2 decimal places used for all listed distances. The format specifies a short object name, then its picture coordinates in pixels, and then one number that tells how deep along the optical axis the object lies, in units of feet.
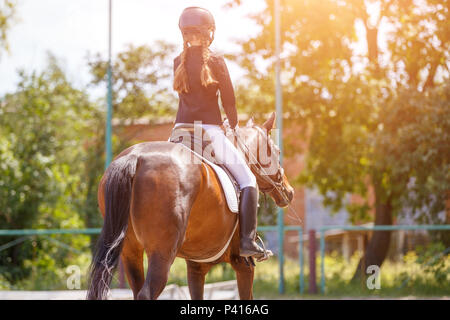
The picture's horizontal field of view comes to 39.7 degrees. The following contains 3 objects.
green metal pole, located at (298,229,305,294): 51.86
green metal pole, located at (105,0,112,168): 56.36
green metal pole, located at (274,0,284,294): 54.80
